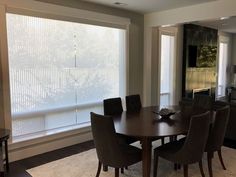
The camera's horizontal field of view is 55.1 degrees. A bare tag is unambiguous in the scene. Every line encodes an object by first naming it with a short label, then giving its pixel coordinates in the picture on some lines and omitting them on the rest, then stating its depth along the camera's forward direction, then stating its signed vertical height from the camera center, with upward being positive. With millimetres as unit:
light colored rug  3018 -1390
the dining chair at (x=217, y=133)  2758 -812
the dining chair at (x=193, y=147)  2426 -863
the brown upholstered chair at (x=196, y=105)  3408 -646
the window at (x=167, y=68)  5840 +20
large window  3506 -18
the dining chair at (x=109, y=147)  2400 -856
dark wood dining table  2475 -694
